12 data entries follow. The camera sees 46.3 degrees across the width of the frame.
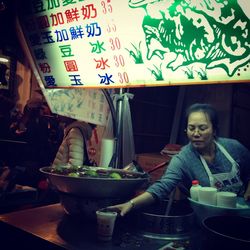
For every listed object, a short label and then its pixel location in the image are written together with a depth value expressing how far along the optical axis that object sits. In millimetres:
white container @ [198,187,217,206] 2244
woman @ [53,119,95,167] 4703
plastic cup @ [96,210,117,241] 2174
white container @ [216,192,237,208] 2135
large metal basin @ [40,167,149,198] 2348
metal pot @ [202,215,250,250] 1867
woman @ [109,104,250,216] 3170
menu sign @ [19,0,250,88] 2213
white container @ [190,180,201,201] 2312
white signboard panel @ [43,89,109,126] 3529
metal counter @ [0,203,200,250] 2129
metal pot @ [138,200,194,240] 2250
